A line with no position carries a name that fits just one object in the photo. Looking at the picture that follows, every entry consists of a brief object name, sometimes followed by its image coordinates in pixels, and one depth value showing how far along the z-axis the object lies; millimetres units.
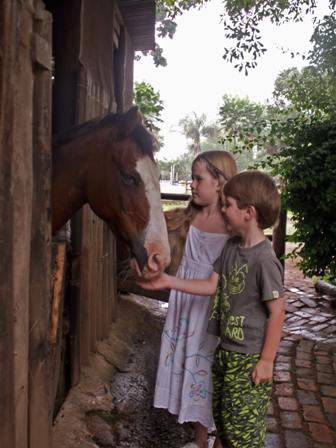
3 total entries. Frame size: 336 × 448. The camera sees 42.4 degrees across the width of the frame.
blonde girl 2475
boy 1904
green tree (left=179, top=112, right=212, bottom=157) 56719
